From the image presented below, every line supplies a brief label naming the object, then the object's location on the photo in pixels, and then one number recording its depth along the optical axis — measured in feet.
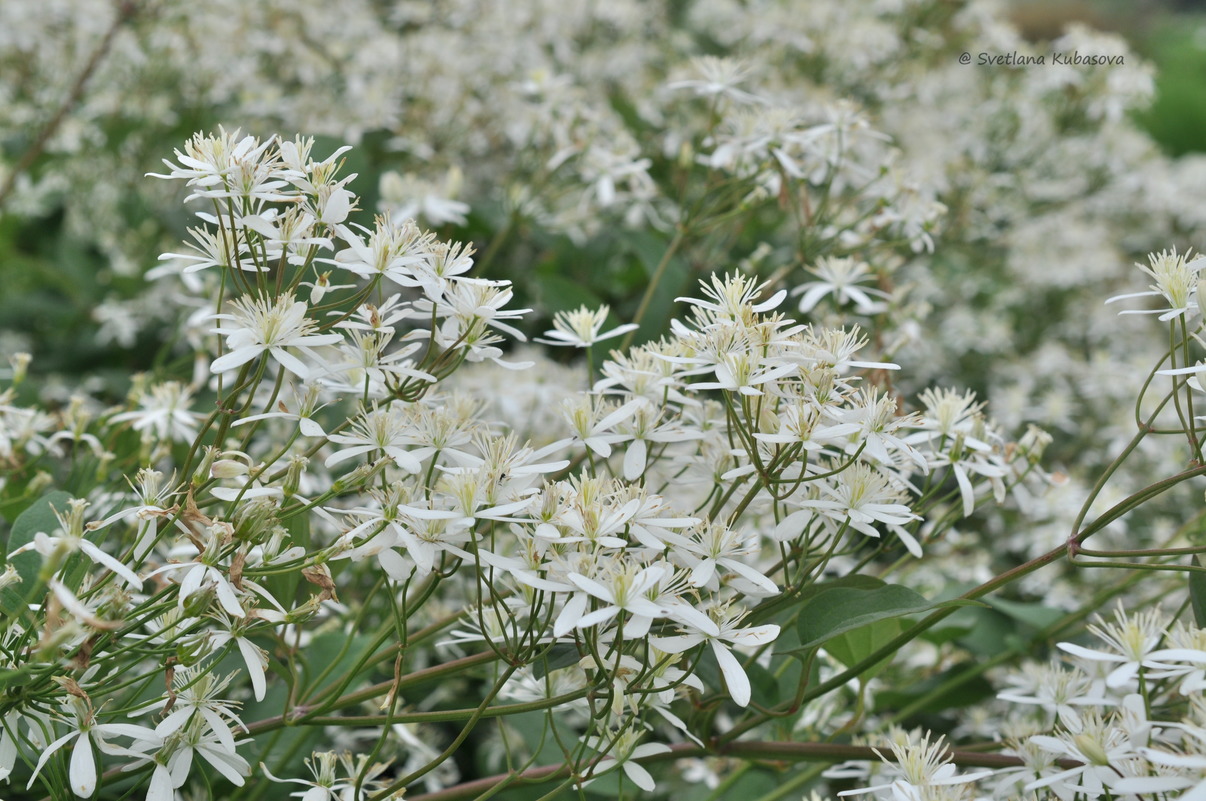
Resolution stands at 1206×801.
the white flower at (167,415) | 3.06
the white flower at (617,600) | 2.68
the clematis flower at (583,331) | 2.93
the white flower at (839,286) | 3.17
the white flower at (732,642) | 2.72
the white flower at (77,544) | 2.64
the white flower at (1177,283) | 2.77
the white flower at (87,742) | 2.68
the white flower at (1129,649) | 2.70
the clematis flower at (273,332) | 2.73
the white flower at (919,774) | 2.73
